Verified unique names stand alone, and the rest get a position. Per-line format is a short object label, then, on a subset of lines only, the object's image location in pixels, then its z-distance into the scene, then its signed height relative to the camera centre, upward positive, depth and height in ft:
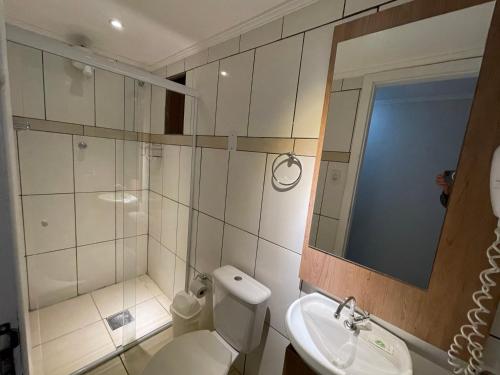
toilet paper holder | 5.10 -3.13
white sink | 2.38 -2.12
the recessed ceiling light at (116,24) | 4.30 +2.39
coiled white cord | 1.99 -1.40
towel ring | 3.53 -0.04
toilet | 3.57 -3.24
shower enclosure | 5.13 -1.70
